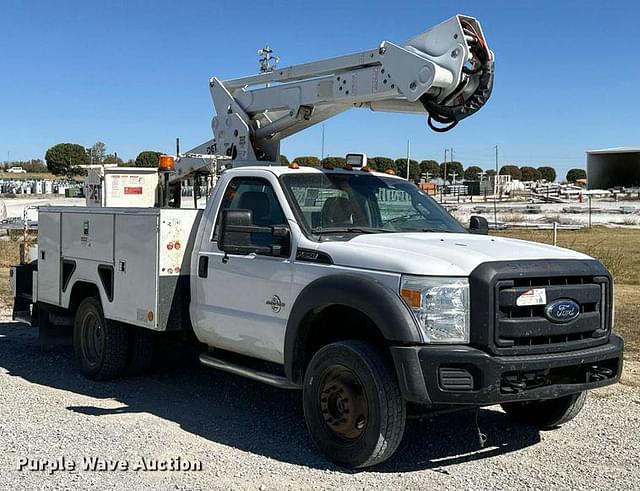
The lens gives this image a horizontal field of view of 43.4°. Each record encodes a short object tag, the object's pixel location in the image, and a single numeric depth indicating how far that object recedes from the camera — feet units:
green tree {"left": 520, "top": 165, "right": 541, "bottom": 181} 508.12
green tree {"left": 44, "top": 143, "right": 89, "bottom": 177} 367.86
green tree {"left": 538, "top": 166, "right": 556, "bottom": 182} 531.09
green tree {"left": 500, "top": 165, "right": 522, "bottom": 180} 475.93
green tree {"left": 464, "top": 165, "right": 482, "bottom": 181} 398.09
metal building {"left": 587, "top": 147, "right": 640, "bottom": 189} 260.42
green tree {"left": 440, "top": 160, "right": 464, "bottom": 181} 379.59
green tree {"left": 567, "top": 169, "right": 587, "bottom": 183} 521.24
